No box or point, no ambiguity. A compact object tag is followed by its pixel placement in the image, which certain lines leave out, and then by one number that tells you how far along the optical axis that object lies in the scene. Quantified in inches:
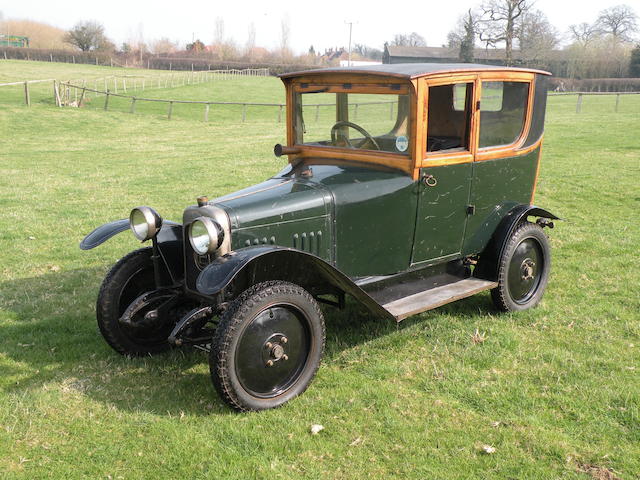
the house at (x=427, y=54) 2455.0
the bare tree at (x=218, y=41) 4090.1
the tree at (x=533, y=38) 1904.5
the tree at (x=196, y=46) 3808.6
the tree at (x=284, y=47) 3934.5
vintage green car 142.3
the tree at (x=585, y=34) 2621.1
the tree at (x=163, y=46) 4259.4
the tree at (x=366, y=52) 5948.8
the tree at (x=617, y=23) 2874.0
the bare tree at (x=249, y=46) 4335.6
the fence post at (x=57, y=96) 1007.0
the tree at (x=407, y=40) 5037.4
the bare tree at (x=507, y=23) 1765.5
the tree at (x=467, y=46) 2073.3
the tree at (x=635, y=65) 1932.8
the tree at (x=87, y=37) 2942.9
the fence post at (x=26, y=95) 946.2
